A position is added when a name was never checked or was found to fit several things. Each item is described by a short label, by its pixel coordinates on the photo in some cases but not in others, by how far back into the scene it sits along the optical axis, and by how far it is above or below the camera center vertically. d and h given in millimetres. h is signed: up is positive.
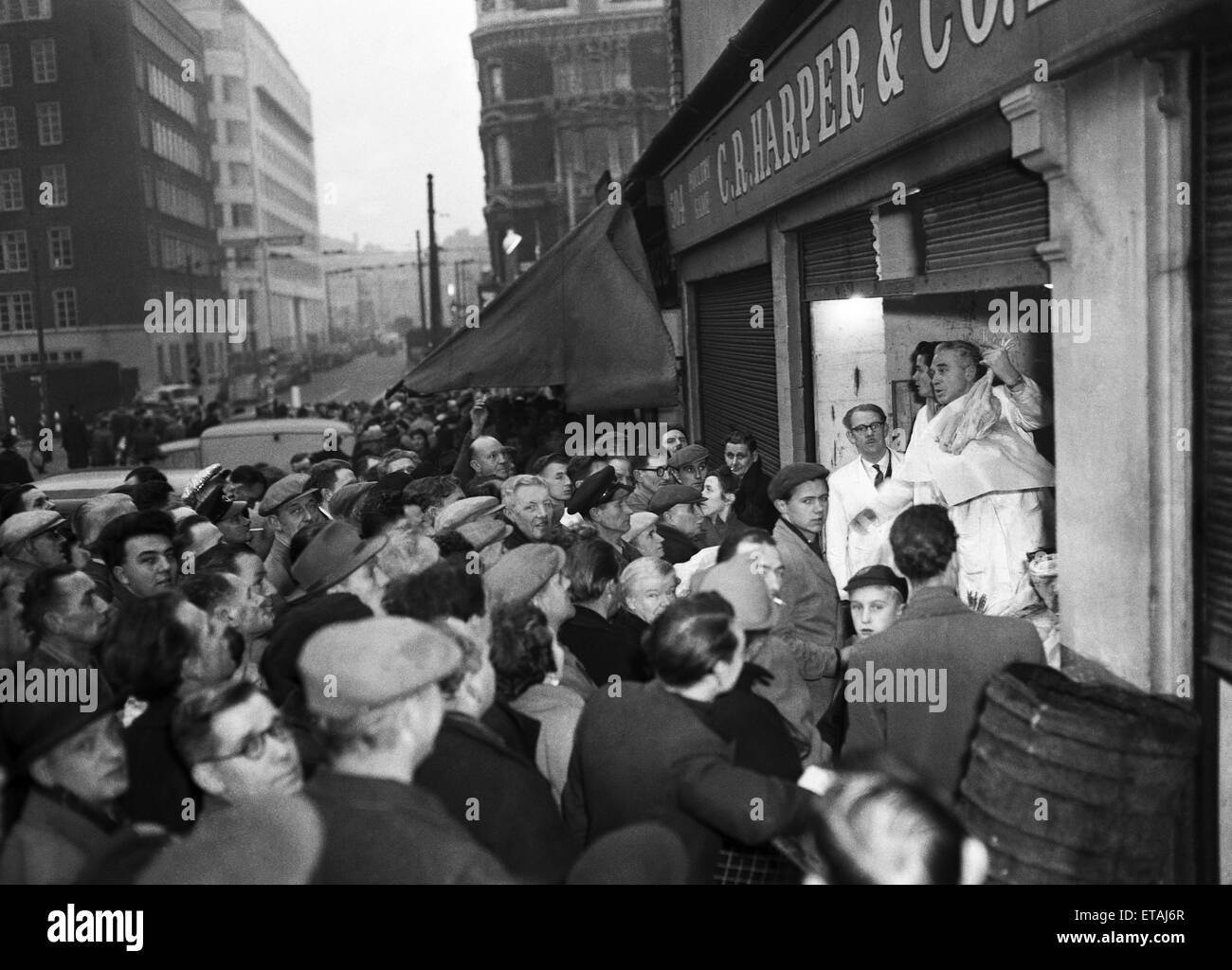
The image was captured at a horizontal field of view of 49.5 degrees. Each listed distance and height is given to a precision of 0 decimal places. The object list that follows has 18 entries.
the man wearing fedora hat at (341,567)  5418 -717
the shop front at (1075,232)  4160 +544
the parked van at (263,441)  15609 -506
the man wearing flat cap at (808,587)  5727 -924
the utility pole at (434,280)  37688 +3409
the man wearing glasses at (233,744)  3291 -848
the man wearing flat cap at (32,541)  6688 -667
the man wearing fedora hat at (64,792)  2930 -920
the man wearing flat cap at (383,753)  2641 -774
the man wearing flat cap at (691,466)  8508 -544
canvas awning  11219 +374
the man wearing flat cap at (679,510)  7108 -692
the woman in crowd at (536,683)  4098 -909
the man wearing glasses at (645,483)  8727 -682
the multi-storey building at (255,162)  99500 +19545
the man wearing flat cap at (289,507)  8086 -662
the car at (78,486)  12227 -746
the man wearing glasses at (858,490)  6602 -586
